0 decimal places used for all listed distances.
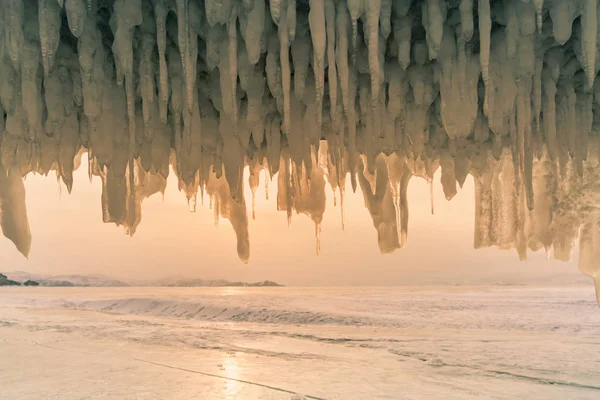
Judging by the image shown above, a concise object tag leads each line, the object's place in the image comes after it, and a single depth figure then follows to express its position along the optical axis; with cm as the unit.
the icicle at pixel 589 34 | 301
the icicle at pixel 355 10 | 285
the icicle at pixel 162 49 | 307
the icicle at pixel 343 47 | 315
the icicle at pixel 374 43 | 288
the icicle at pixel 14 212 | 458
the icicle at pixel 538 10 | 278
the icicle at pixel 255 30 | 297
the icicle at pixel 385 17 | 298
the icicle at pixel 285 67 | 304
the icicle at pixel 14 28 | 296
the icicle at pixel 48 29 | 299
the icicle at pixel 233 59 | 307
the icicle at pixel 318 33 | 299
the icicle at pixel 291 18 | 293
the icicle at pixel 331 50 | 307
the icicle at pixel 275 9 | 287
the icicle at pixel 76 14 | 285
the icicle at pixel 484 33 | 305
